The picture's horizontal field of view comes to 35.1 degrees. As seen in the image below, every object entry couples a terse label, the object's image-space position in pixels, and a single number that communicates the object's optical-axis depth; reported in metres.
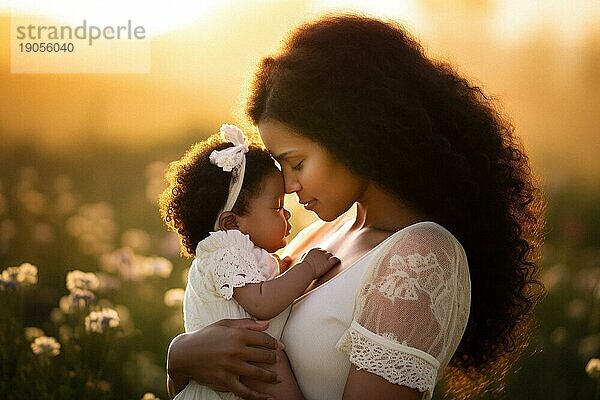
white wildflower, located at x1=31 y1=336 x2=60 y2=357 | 2.90
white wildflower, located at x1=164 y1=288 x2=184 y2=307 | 2.92
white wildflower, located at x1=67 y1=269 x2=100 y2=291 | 2.90
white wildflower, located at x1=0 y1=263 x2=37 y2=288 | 2.96
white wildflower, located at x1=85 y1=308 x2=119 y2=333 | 2.88
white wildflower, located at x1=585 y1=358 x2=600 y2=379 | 2.75
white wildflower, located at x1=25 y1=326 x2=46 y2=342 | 2.97
